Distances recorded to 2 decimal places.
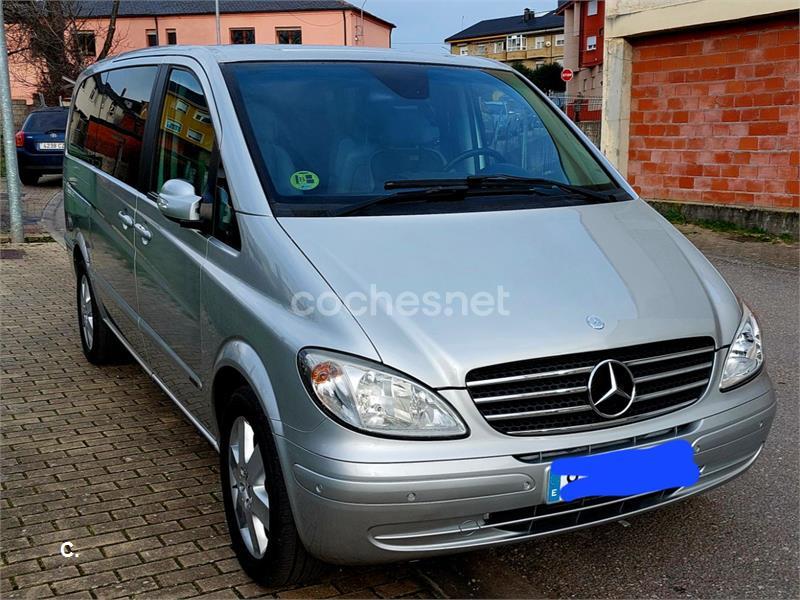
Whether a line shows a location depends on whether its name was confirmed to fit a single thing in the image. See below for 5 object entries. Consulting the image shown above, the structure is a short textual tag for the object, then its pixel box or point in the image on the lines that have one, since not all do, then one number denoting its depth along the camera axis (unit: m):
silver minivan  2.56
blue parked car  18.20
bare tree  34.88
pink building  65.31
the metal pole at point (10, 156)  10.52
